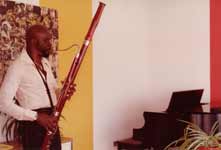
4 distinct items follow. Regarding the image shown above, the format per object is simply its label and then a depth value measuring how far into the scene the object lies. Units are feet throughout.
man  7.89
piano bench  12.52
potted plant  4.72
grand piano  10.48
